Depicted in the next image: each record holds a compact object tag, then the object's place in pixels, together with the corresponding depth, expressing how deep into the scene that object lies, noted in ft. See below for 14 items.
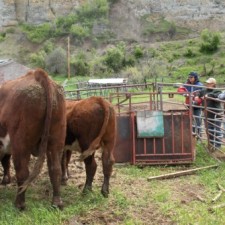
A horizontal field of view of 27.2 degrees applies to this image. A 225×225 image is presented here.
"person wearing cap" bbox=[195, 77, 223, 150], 27.89
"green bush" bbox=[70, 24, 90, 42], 203.21
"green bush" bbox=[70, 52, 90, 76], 147.23
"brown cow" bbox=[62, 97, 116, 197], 19.38
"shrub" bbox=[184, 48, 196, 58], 159.74
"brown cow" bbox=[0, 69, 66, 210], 16.62
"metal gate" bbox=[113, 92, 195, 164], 26.55
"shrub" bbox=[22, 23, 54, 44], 210.92
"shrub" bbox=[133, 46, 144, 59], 165.84
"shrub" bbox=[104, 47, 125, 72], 148.56
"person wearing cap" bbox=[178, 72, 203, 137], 28.59
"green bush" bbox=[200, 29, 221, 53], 160.97
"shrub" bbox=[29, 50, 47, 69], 165.74
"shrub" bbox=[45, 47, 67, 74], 153.01
